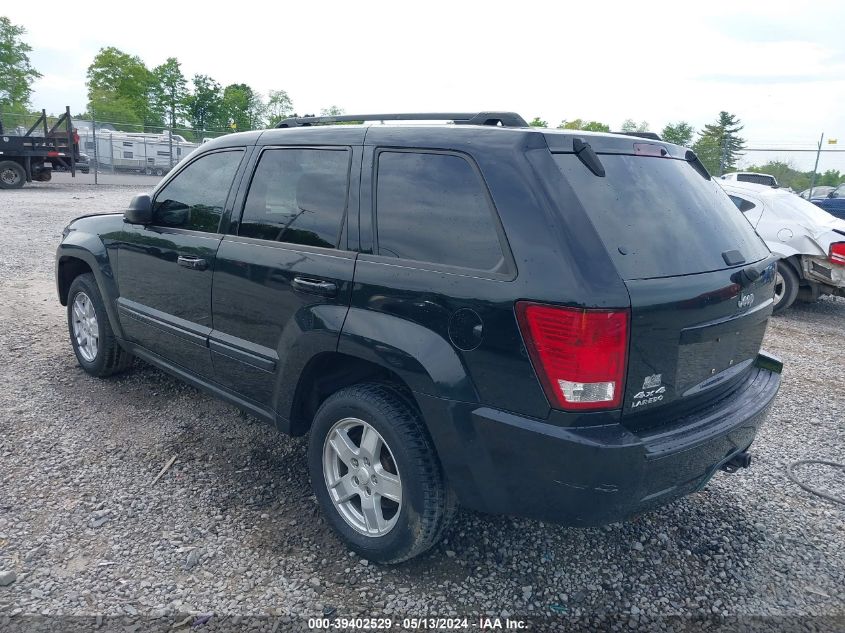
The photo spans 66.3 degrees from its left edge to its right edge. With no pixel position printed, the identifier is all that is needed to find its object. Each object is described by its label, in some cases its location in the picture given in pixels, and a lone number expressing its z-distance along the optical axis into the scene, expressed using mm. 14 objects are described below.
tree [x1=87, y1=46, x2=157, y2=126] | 63500
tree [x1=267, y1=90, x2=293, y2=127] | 72875
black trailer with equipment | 19609
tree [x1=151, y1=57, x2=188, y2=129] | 65062
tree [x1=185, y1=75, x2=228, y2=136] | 64562
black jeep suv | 2289
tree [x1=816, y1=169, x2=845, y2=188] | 21688
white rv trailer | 29703
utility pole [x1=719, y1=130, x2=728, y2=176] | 22016
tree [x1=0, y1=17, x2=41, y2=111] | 54969
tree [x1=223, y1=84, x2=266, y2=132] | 66688
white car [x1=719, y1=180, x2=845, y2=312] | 7746
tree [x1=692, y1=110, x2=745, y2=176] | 21875
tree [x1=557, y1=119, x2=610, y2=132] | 36625
